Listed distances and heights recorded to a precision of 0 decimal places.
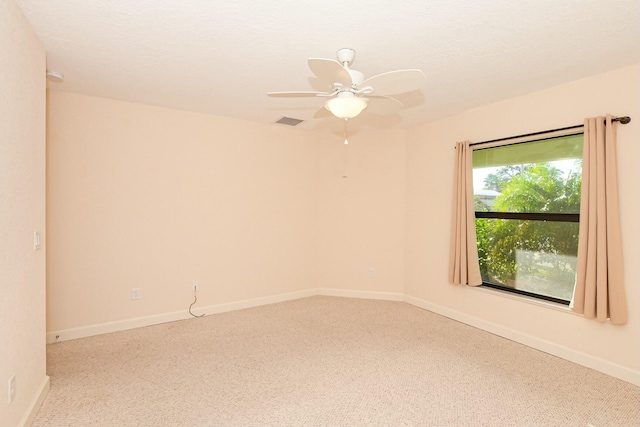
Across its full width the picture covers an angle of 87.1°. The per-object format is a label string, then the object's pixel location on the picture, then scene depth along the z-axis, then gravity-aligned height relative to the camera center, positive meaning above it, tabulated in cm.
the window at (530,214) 309 -2
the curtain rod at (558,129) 261 +74
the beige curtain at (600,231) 263 -15
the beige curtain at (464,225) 377 -15
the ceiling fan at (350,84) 189 +78
